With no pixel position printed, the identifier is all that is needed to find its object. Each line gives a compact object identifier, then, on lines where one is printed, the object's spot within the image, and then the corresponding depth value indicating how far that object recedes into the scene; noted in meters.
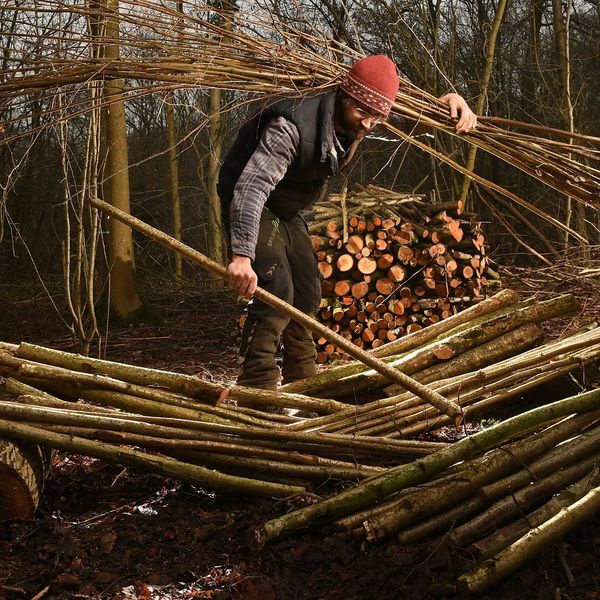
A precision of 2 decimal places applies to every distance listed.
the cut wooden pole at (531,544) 2.17
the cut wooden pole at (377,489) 2.65
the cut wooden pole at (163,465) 2.99
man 3.15
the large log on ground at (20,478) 2.81
